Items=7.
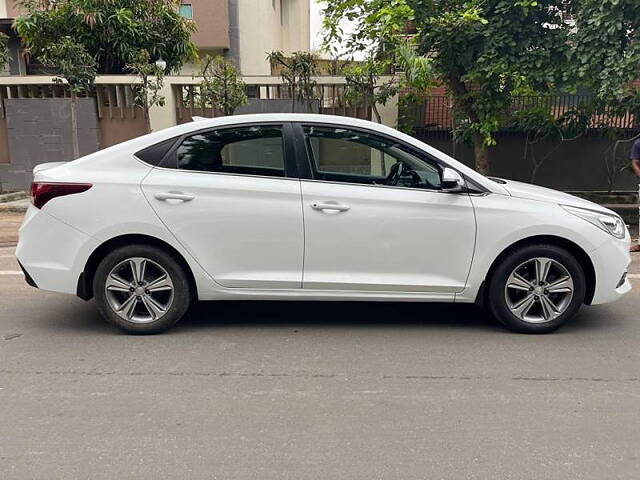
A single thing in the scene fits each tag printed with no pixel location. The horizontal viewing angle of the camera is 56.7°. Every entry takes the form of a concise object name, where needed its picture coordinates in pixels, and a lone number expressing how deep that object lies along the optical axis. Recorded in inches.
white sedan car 179.8
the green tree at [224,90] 438.6
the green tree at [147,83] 454.3
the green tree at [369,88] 444.1
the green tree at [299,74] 455.8
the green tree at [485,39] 331.3
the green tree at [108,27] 484.7
